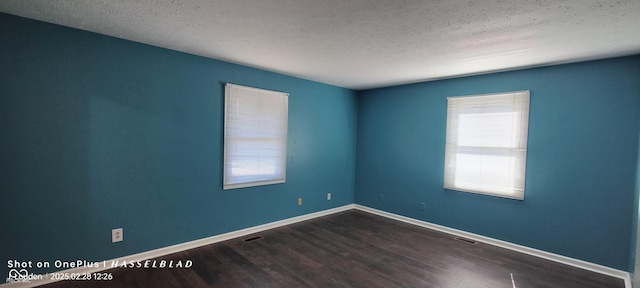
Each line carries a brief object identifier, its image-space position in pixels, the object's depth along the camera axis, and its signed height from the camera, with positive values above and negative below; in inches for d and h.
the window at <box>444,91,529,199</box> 131.3 -2.0
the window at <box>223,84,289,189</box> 134.9 -1.7
